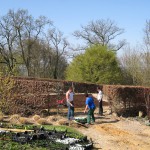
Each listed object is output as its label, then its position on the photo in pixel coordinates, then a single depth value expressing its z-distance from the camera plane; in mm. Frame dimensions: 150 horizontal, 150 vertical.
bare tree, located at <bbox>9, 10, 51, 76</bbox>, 51528
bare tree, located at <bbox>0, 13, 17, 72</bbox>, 50906
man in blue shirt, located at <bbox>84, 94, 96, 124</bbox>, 19250
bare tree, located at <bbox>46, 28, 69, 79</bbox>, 57156
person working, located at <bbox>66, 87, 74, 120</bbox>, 19969
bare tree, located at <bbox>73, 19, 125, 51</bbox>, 57906
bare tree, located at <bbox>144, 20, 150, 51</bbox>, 44641
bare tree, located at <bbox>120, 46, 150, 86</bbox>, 42531
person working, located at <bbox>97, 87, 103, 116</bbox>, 23153
